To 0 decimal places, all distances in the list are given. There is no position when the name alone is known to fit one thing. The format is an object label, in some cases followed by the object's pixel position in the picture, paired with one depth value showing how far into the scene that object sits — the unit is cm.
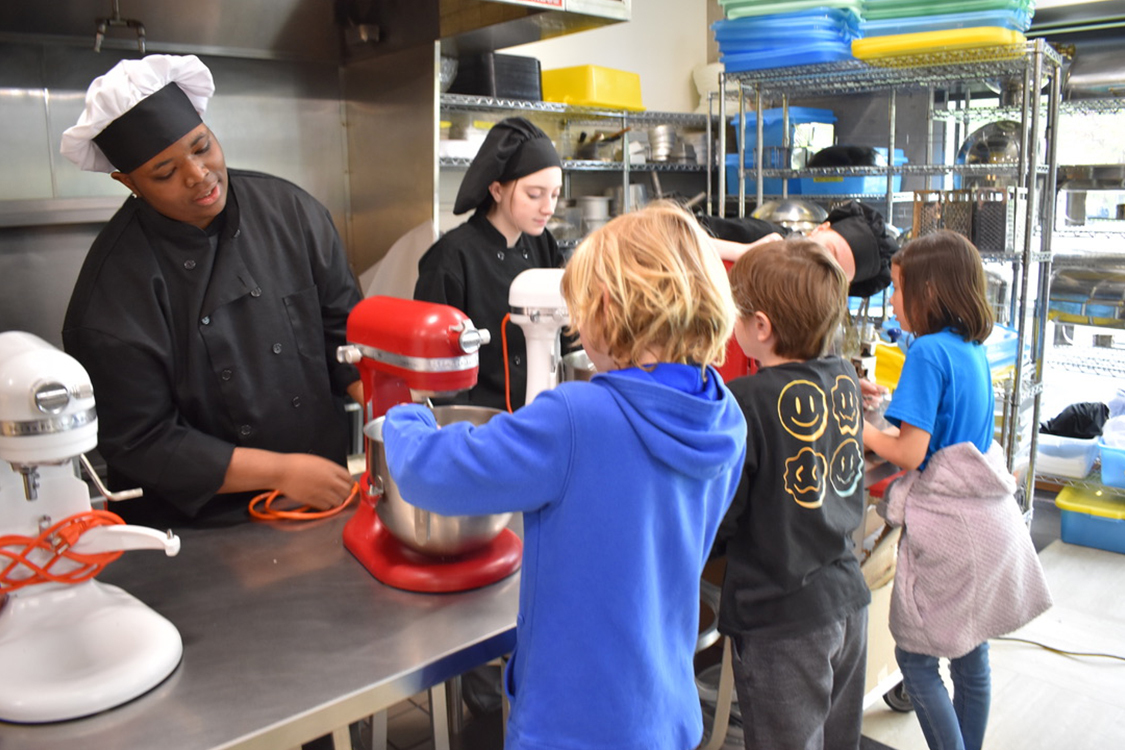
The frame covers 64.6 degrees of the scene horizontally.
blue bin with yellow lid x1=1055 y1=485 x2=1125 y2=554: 387
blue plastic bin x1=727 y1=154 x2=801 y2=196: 464
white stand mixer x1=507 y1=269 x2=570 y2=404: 152
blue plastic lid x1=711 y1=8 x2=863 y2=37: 380
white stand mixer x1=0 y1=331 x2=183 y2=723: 100
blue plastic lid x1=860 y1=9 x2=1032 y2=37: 351
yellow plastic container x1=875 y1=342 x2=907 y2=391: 277
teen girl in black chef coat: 206
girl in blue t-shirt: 195
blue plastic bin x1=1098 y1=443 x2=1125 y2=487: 384
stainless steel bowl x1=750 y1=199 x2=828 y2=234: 289
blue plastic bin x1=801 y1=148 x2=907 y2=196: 446
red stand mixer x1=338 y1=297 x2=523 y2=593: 125
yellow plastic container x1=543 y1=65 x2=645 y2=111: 371
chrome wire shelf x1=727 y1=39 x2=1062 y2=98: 355
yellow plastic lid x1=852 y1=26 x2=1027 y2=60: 334
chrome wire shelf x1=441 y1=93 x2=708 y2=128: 317
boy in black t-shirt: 148
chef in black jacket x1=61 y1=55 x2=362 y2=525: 149
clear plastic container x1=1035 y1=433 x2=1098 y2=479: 410
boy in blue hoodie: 103
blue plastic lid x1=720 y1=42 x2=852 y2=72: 381
